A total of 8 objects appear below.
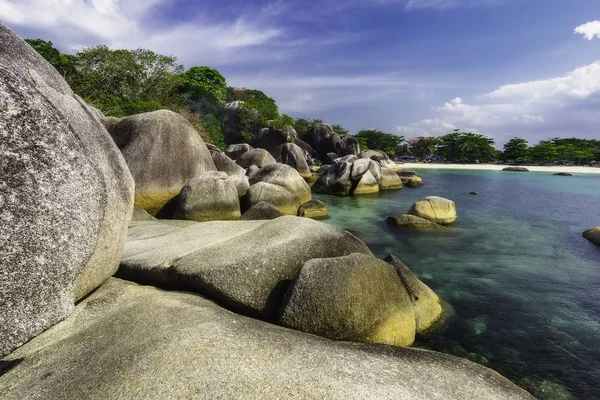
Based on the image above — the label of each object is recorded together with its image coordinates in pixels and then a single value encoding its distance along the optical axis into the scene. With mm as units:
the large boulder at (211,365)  2502
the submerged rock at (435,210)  13367
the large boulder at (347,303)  3920
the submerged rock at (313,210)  14036
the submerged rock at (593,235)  11408
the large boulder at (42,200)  2707
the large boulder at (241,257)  4305
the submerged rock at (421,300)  5531
